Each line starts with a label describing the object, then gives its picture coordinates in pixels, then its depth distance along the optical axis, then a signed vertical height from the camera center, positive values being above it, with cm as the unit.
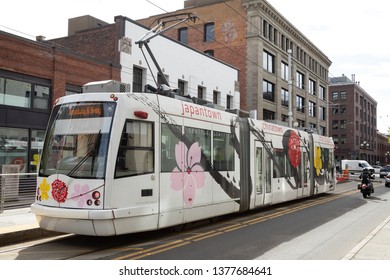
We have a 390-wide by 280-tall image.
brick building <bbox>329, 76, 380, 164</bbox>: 8175 +976
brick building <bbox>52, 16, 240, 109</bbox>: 2192 +653
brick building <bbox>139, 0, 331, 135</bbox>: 3850 +1234
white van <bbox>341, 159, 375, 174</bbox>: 5161 +8
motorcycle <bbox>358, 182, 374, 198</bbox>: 1939 -112
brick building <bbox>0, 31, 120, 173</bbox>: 1619 +327
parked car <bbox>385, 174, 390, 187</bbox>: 2803 -102
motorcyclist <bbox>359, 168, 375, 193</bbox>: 1958 -60
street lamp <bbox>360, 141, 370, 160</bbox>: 8450 +437
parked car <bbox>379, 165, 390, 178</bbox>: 4241 -49
